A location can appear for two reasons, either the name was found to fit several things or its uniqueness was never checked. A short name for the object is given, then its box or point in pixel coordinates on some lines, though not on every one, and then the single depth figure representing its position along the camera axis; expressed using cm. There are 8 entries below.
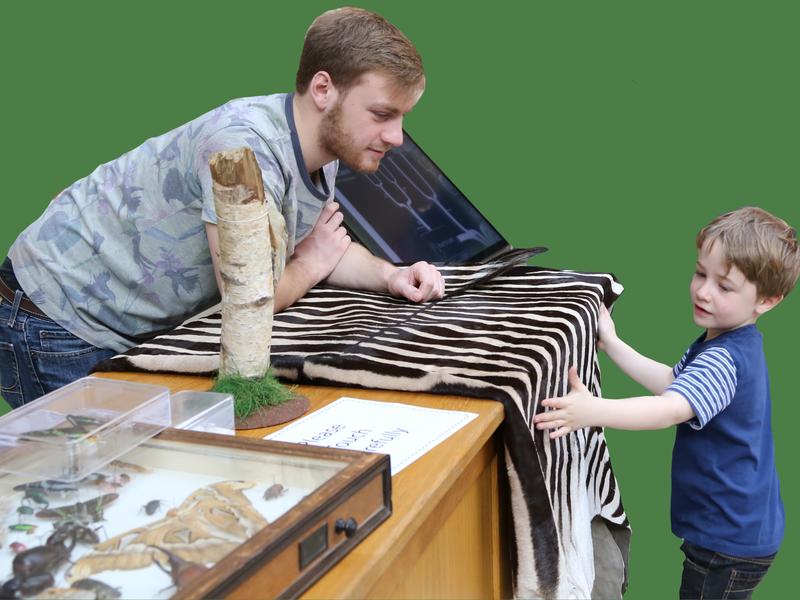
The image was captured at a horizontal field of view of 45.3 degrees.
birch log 165
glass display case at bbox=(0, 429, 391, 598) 114
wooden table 131
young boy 211
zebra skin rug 185
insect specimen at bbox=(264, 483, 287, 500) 132
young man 224
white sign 161
